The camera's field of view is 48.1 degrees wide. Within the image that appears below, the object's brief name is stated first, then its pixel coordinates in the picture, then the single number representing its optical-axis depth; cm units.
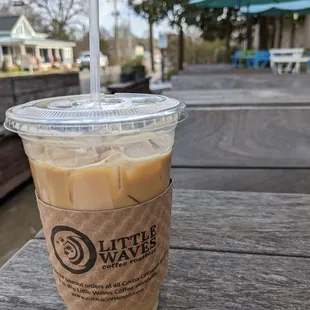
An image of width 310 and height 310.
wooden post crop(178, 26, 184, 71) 1048
